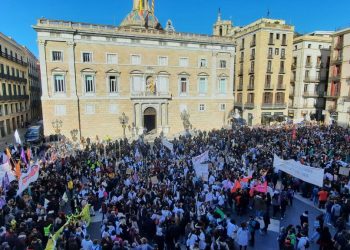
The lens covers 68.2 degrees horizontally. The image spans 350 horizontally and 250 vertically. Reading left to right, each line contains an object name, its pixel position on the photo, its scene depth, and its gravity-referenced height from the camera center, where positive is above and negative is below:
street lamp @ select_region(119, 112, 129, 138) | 30.88 -3.19
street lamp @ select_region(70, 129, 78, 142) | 28.52 -4.61
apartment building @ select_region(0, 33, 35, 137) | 33.84 +0.77
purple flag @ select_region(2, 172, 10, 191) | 11.25 -3.85
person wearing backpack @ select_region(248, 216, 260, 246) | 9.20 -4.72
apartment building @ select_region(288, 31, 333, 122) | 40.53 +3.09
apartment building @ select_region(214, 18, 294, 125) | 37.56 +3.61
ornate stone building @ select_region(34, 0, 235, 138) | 28.12 +1.89
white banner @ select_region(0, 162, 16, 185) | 11.42 -3.49
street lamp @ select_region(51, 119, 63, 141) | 28.20 -3.56
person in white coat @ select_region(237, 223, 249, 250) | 8.30 -4.54
